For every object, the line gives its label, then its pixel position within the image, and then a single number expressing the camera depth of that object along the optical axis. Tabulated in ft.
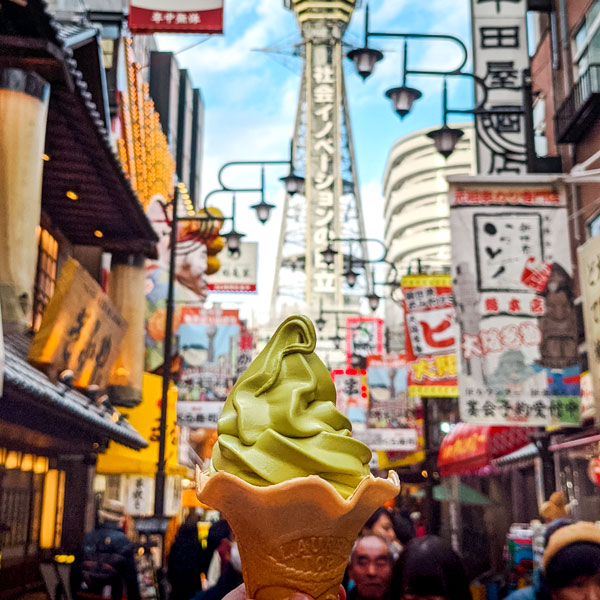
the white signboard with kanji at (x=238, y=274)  99.66
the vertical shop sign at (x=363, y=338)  96.17
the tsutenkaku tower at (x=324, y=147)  270.46
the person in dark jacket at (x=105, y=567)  28.14
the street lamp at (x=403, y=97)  44.16
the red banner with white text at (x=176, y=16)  42.39
